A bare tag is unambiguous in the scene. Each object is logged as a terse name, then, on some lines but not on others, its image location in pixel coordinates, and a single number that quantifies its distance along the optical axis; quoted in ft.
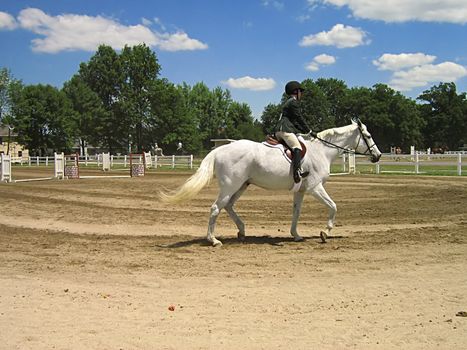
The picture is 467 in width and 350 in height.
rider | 31.96
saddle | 32.22
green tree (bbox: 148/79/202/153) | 288.10
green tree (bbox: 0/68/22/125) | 258.78
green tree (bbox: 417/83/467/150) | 380.99
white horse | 31.35
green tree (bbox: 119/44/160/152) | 285.02
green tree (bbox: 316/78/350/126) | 362.94
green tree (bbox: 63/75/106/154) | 290.56
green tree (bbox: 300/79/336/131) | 312.29
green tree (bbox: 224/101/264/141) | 349.20
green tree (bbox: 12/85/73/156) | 278.26
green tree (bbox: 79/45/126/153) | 287.28
